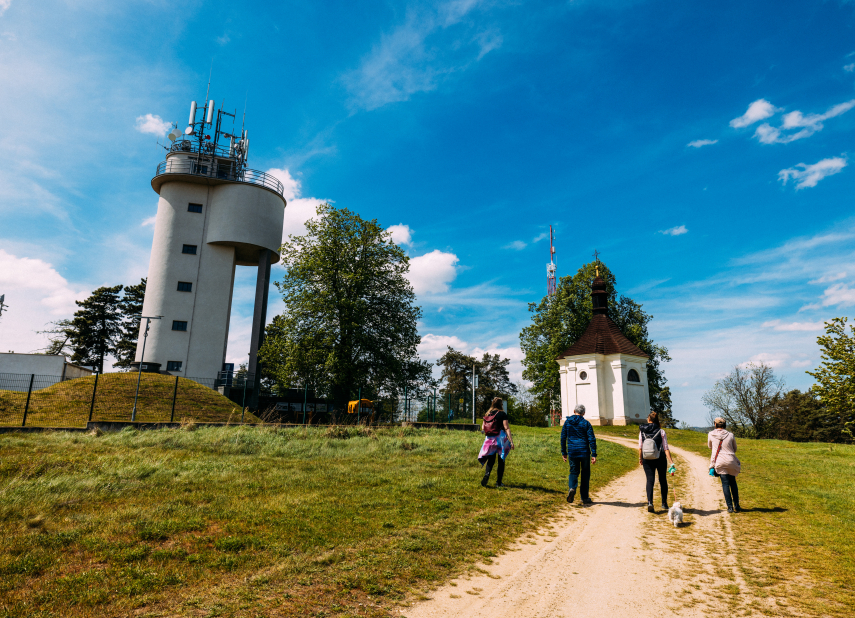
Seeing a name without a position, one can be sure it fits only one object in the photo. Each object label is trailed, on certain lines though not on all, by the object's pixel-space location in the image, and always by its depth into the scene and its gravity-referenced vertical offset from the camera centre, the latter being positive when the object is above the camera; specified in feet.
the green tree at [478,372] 207.82 +15.30
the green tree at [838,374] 88.89 +7.93
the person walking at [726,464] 29.63 -2.93
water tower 118.73 +37.03
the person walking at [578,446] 31.68 -2.19
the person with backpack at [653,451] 30.48 -2.31
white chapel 128.67 +8.76
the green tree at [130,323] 160.15 +25.58
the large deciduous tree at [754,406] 181.57 +3.44
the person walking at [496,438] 33.58 -1.91
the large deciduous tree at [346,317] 100.53 +18.62
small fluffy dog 25.93 -5.28
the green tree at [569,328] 146.61 +24.68
